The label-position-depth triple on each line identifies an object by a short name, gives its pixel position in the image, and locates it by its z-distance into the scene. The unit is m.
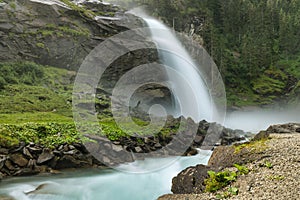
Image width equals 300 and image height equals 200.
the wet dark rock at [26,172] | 12.79
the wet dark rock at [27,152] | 13.52
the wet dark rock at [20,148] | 13.38
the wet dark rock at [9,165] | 12.77
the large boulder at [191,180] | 9.21
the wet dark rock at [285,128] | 14.48
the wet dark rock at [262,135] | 12.97
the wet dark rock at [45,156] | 13.71
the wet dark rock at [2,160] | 12.49
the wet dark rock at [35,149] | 13.85
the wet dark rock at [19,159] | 13.11
